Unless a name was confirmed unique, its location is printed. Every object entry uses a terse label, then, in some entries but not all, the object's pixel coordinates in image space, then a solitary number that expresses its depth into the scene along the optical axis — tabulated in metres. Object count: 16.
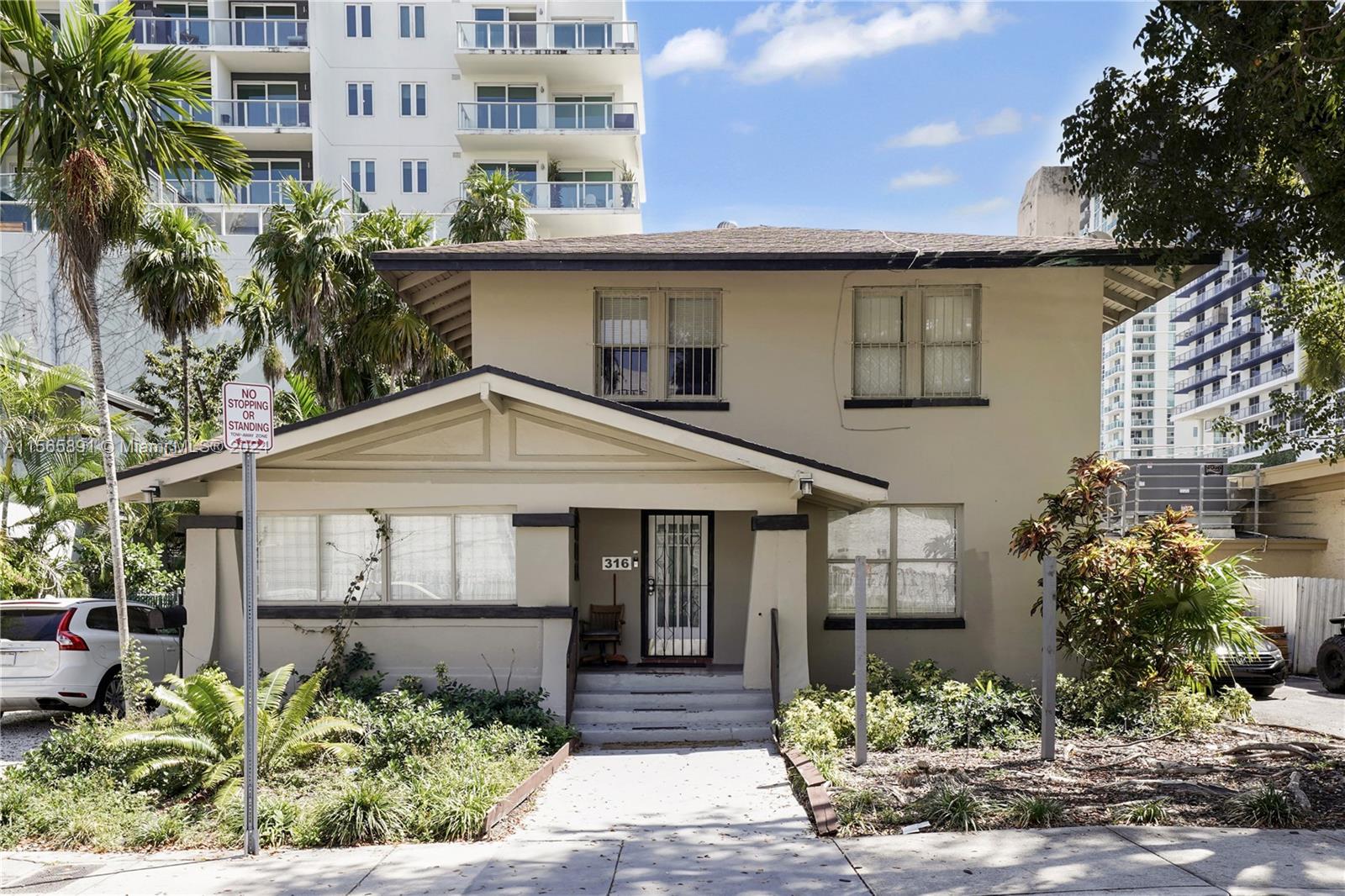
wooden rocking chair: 13.96
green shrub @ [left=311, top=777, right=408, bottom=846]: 7.78
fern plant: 9.00
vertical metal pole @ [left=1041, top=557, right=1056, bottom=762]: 9.80
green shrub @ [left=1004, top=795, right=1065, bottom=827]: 7.67
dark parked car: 15.68
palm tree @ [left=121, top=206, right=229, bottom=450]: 16.62
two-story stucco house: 13.56
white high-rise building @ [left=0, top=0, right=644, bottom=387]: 41.59
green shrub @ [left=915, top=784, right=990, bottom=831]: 7.66
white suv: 12.13
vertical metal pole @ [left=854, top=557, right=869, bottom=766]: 9.71
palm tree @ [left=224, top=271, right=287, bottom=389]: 23.64
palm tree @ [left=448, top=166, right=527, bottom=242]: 23.78
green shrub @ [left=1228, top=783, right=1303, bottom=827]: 7.55
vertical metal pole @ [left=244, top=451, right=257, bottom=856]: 7.35
